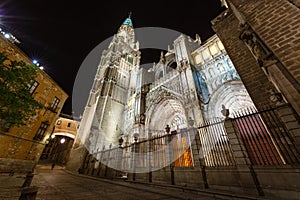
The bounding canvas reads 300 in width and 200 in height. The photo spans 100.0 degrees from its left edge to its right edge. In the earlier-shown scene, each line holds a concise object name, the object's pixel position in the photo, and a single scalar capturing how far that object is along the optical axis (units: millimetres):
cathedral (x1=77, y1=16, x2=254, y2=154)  11121
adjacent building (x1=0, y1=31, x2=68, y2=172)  11102
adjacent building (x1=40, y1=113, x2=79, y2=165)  29531
